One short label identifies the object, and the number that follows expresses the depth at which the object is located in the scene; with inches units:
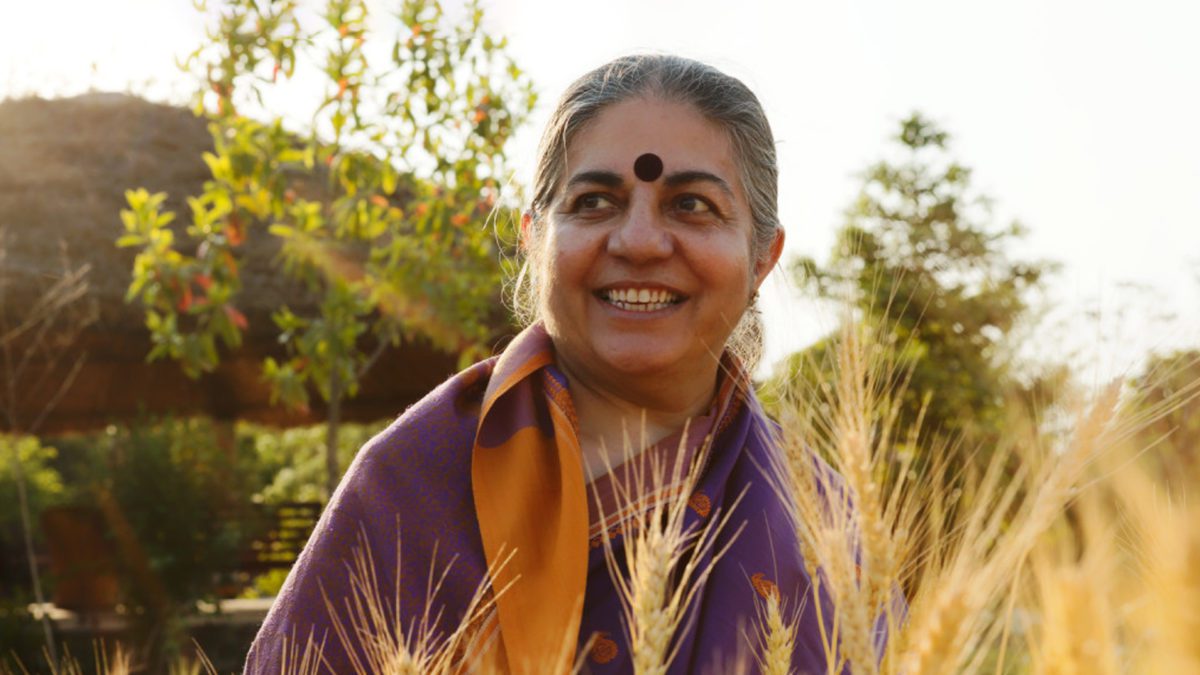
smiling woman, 67.6
